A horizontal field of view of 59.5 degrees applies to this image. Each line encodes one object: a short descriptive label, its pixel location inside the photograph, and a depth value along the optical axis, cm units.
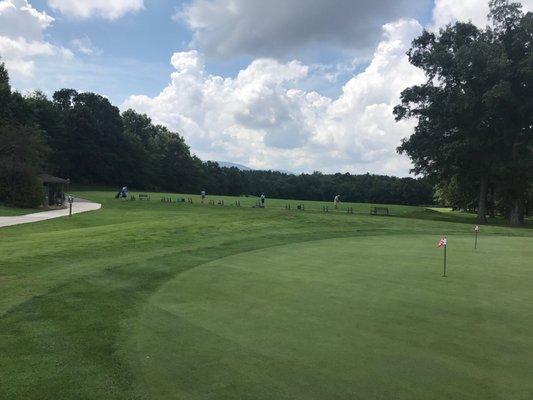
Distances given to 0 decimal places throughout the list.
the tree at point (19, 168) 3978
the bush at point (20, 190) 3978
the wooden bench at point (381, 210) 4903
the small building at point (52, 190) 4366
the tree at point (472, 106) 3816
